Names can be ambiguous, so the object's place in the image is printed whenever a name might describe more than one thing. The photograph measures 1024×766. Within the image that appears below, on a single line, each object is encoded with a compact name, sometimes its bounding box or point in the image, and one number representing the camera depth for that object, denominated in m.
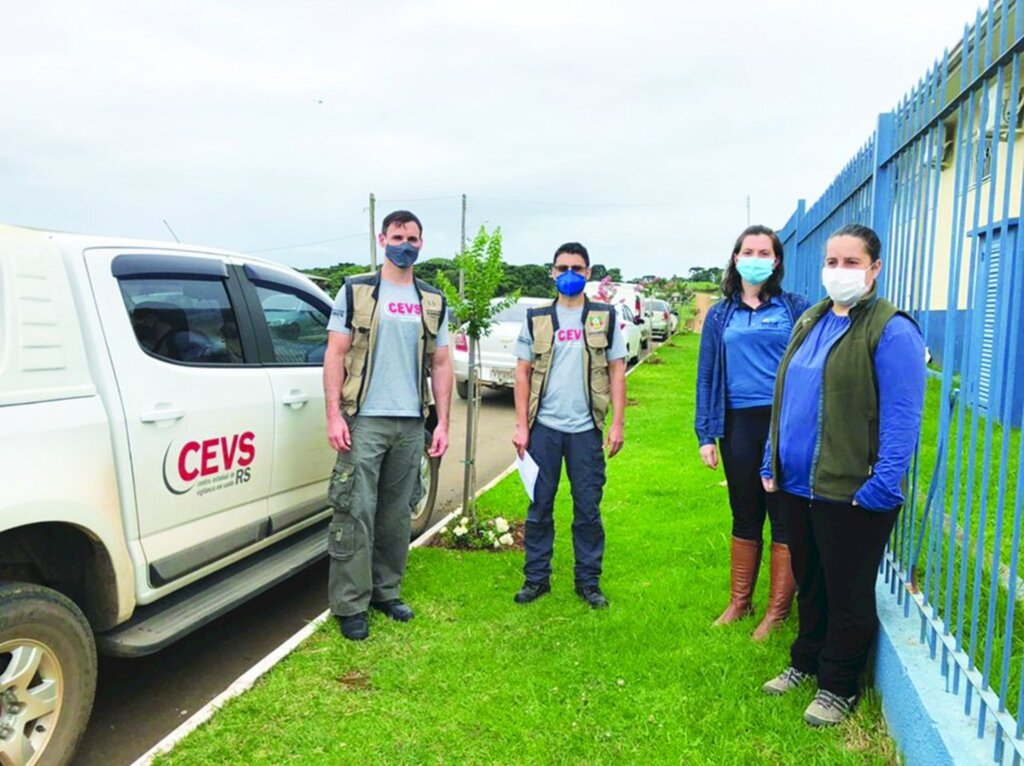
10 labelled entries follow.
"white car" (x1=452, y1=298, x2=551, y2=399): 11.13
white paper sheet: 4.13
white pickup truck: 2.51
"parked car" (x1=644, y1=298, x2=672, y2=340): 27.55
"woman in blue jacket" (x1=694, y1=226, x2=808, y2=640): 3.51
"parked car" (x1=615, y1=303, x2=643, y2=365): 17.31
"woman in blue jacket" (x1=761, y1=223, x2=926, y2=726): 2.51
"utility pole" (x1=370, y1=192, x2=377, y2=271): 35.05
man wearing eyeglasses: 4.04
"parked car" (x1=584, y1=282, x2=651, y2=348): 14.18
